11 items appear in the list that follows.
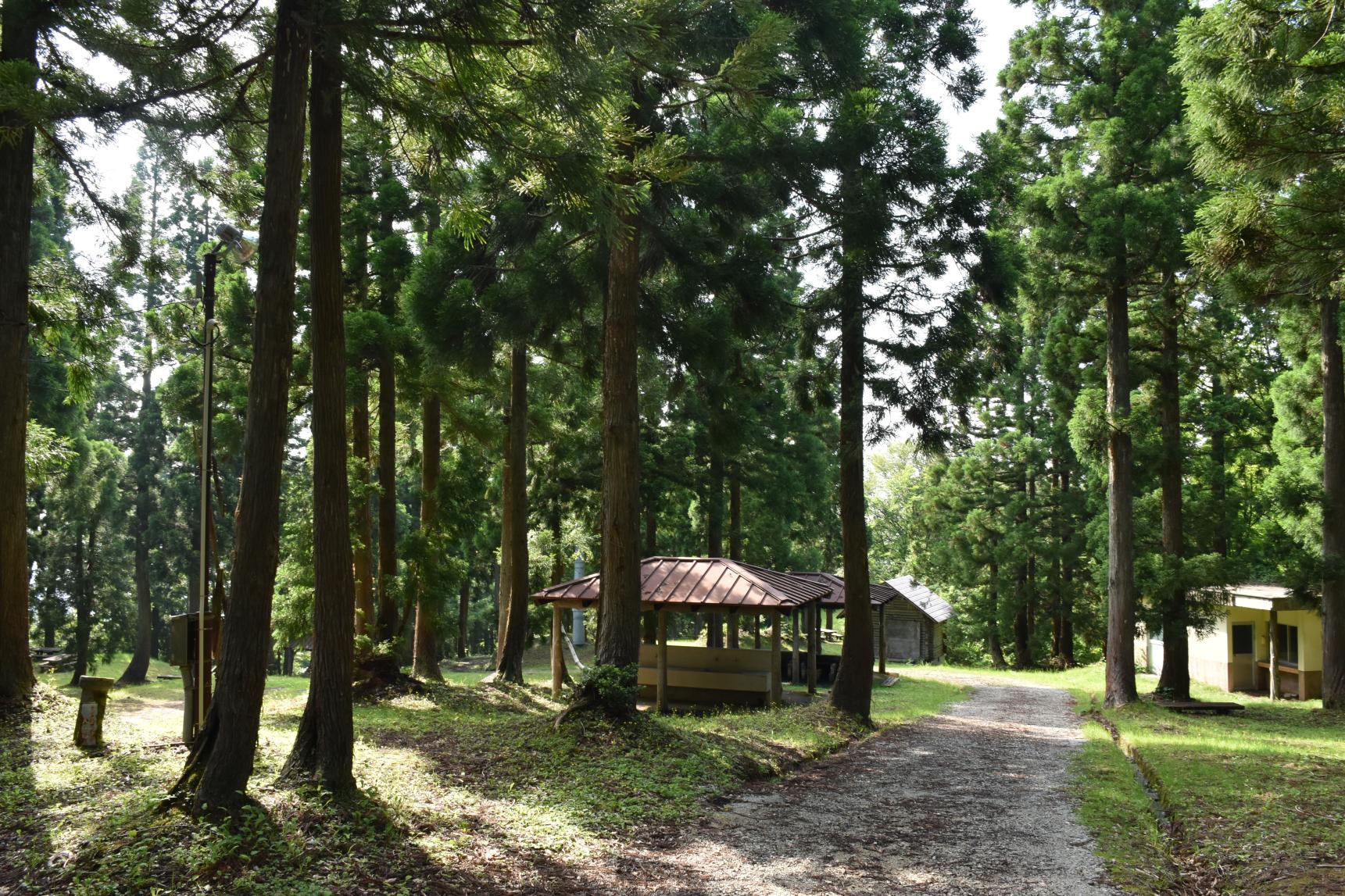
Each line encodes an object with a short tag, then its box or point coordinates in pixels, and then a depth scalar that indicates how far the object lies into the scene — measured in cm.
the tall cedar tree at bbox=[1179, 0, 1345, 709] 625
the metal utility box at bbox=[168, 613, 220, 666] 862
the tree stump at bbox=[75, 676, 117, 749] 838
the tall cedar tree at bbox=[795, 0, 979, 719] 1188
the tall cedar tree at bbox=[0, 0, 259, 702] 761
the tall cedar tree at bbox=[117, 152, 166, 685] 3159
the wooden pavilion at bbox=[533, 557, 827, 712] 1681
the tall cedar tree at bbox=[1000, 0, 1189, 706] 1644
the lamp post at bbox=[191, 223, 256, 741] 805
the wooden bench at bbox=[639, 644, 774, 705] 1789
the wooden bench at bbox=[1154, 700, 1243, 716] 1698
